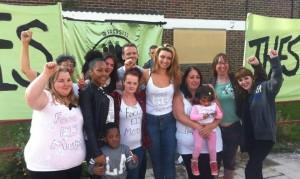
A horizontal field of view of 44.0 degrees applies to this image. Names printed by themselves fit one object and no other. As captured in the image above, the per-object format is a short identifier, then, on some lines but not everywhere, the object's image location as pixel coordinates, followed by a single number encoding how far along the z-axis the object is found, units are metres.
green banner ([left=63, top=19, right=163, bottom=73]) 9.09
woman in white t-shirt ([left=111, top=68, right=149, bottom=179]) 3.47
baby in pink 3.65
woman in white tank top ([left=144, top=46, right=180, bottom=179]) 3.66
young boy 3.30
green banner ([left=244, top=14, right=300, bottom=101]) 6.57
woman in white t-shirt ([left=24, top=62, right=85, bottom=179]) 2.78
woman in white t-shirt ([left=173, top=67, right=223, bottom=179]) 3.69
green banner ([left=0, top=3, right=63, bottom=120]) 5.15
